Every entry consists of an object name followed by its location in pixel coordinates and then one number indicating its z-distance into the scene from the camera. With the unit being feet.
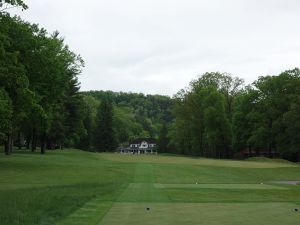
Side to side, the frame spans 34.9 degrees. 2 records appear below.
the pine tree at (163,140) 511.81
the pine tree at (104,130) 456.04
